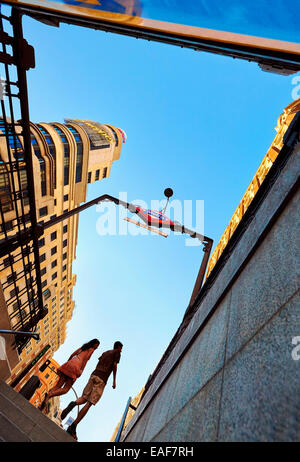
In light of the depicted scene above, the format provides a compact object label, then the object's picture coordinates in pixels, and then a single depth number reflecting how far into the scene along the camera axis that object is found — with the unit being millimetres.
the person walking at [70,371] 5398
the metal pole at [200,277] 6668
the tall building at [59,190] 24391
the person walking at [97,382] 5203
